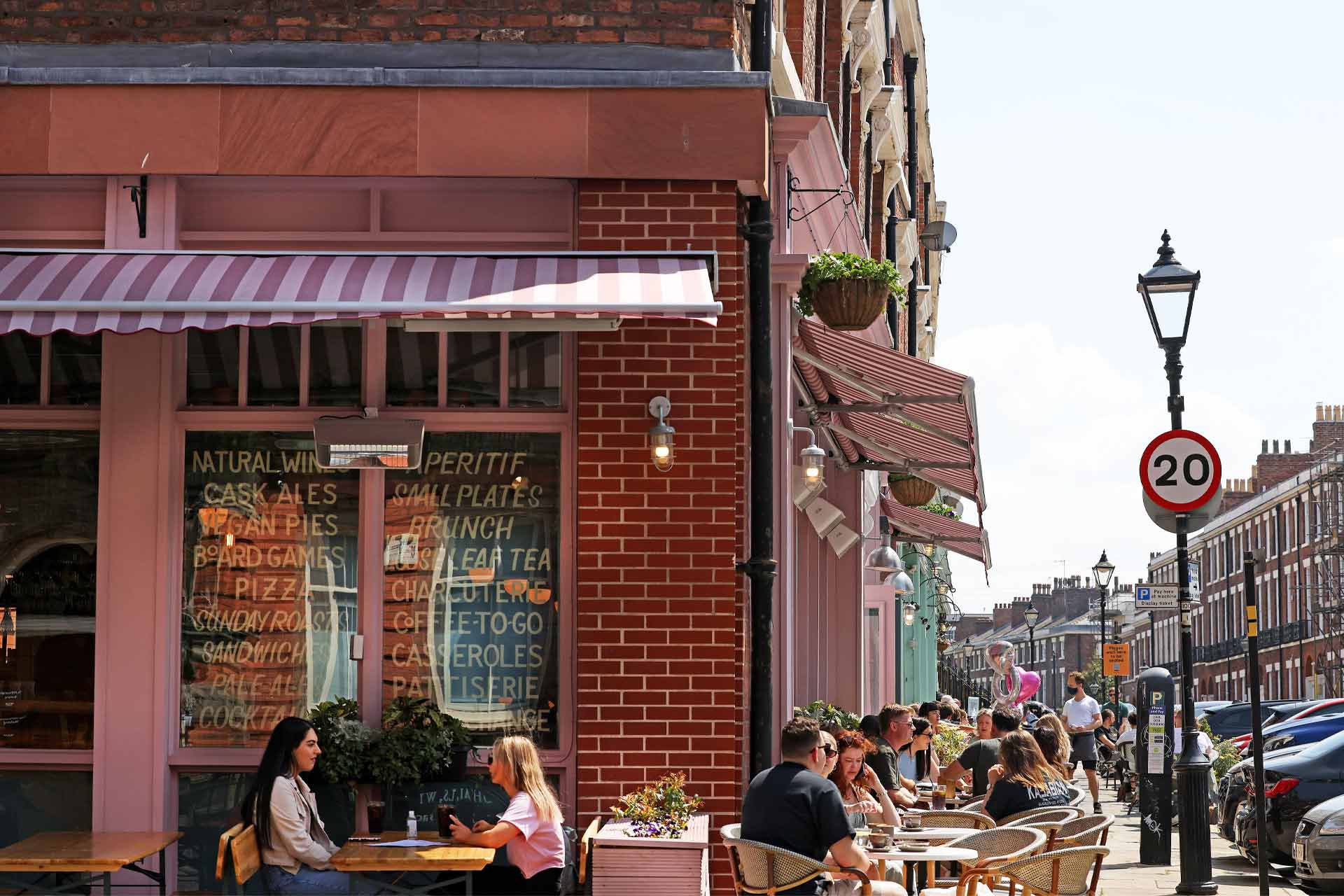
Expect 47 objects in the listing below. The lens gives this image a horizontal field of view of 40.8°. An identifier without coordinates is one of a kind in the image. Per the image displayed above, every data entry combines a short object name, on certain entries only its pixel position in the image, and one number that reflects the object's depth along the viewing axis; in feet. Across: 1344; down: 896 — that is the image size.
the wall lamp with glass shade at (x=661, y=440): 34.04
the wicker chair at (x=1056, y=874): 33.19
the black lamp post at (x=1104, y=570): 133.90
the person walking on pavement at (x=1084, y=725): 80.74
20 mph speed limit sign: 42.63
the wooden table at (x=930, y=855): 32.55
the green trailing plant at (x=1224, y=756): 82.84
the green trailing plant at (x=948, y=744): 68.49
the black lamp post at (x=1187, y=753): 48.65
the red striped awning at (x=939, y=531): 82.99
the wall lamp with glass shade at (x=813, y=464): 45.01
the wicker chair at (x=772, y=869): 29.53
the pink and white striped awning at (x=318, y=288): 29.89
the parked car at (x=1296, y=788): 54.13
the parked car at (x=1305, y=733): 78.33
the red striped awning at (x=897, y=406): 45.03
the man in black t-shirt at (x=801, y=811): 29.78
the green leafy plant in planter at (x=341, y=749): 34.01
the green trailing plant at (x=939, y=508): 93.20
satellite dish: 102.32
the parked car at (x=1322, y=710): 97.13
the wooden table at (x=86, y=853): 29.19
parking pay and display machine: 59.06
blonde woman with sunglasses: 30.32
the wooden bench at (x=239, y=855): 29.17
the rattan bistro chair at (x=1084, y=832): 35.09
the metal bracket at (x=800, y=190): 40.11
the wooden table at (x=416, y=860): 29.12
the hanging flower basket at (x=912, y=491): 80.94
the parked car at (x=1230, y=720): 109.81
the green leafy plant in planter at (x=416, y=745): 33.96
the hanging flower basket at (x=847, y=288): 42.88
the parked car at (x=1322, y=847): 49.70
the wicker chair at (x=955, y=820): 40.34
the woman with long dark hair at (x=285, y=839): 30.53
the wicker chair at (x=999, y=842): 34.24
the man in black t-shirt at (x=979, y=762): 52.24
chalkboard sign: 34.27
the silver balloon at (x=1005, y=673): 100.32
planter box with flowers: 31.65
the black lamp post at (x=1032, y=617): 183.21
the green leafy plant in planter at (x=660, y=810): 32.19
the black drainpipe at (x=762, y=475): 36.01
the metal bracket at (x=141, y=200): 35.14
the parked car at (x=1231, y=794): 60.75
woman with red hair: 38.34
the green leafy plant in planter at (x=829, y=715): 51.62
